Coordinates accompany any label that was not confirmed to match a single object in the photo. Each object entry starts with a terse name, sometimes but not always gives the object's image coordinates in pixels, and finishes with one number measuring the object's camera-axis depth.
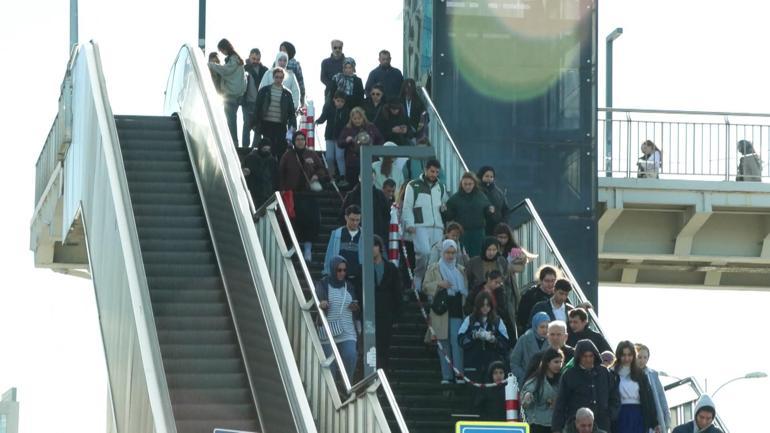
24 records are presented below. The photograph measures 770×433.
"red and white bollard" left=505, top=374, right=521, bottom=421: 17.27
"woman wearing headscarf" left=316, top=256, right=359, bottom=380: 18.89
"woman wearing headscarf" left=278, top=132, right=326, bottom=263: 21.52
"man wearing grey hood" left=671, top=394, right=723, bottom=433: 16.77
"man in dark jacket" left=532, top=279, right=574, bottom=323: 18.64
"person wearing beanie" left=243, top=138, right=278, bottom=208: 22.97
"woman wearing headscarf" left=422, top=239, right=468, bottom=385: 19.45
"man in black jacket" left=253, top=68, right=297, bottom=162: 24.58
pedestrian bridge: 32.03
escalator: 18.91
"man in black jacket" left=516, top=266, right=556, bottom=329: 19.14
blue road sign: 12.38
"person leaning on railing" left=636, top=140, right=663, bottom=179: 32.16
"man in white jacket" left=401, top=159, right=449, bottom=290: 21.38
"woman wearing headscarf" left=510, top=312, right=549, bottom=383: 18.00
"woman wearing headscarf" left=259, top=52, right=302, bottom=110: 25.33
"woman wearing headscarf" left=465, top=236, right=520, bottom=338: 19.91
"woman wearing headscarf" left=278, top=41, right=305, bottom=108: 27.48
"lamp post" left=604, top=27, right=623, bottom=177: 32.03
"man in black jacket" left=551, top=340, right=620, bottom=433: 16.55
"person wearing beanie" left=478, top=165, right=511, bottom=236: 21.86
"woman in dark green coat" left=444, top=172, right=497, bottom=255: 21.22
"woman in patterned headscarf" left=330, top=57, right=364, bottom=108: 25.48
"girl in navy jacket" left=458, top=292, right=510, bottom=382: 18.88
